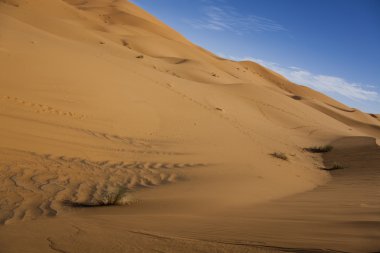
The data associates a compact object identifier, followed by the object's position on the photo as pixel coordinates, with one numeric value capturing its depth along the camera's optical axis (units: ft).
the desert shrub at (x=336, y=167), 39.19
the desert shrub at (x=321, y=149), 49.83
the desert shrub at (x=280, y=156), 39.65
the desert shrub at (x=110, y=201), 18.38
